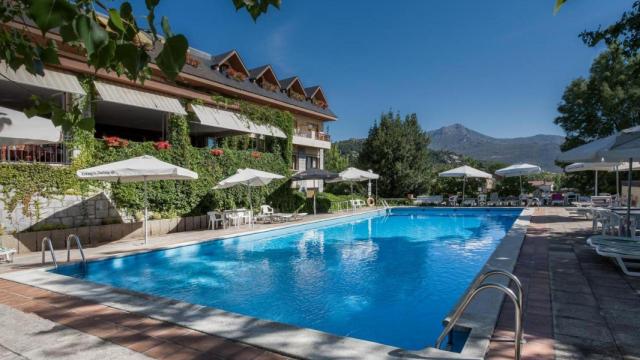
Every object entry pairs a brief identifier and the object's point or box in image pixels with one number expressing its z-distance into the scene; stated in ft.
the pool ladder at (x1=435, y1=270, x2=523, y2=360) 10.28
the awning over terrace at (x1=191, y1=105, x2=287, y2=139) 55.72
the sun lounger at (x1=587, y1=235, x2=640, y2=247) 23.11
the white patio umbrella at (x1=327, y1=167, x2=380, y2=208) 72.38
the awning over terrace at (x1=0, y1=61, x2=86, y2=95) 35.27
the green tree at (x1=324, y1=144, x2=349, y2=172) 169.37
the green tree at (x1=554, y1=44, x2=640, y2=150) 83.51
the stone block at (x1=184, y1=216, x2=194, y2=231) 48.49
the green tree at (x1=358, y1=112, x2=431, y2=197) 94.43
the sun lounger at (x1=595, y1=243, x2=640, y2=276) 20.03
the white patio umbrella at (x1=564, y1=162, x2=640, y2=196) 50.06
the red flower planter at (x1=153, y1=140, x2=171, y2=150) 48.32
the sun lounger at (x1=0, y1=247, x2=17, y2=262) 27.25
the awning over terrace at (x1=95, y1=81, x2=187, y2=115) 43.56
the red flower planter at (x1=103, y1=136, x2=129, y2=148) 43.47
